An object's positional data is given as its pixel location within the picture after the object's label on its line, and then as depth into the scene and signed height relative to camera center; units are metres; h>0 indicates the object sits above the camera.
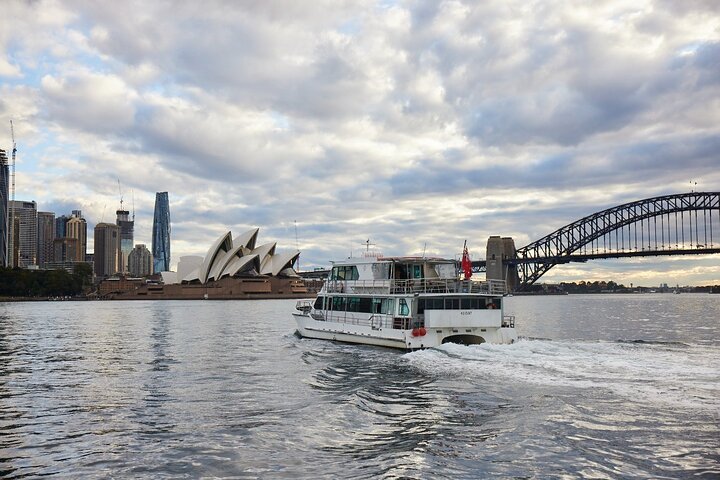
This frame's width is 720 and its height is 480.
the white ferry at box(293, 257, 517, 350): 32.97 -1.20
